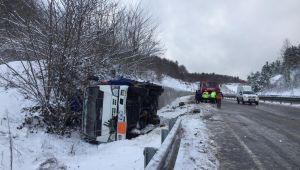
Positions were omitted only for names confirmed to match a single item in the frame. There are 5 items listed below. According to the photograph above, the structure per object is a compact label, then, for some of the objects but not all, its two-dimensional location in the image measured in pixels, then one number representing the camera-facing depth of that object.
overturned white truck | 7.64
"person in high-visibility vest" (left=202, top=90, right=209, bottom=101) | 21.86
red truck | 21.86
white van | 24.12
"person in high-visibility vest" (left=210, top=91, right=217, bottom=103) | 21.78
